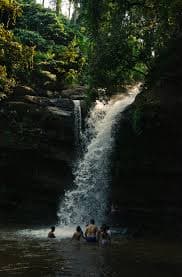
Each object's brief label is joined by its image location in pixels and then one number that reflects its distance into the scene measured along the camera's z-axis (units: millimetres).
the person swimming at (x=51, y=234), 19016
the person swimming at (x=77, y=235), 18212
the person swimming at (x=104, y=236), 17464
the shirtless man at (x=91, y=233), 18016
